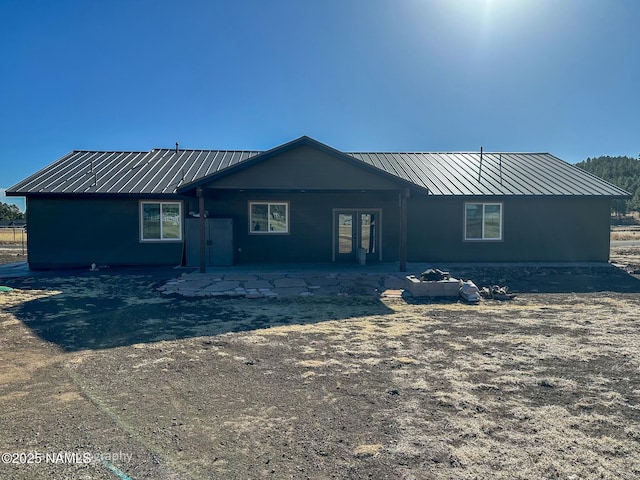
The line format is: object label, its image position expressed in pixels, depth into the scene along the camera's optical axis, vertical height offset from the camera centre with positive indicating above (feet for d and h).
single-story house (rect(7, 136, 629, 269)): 45.32 +0.28
